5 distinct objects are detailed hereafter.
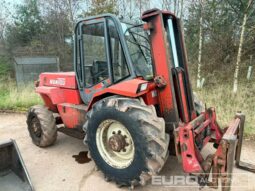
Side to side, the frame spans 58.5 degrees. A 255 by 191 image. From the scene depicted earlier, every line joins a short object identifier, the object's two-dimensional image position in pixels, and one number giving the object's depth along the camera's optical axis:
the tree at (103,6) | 11.08
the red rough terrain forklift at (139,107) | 2.51
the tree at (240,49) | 7.07
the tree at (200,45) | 8.69
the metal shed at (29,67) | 10.46
